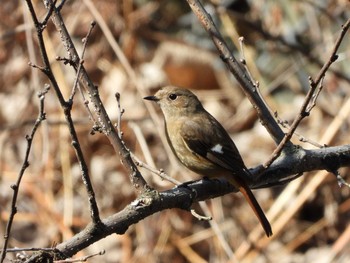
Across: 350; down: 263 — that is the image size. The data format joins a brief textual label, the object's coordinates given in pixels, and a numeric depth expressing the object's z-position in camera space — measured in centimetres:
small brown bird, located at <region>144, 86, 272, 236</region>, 622
